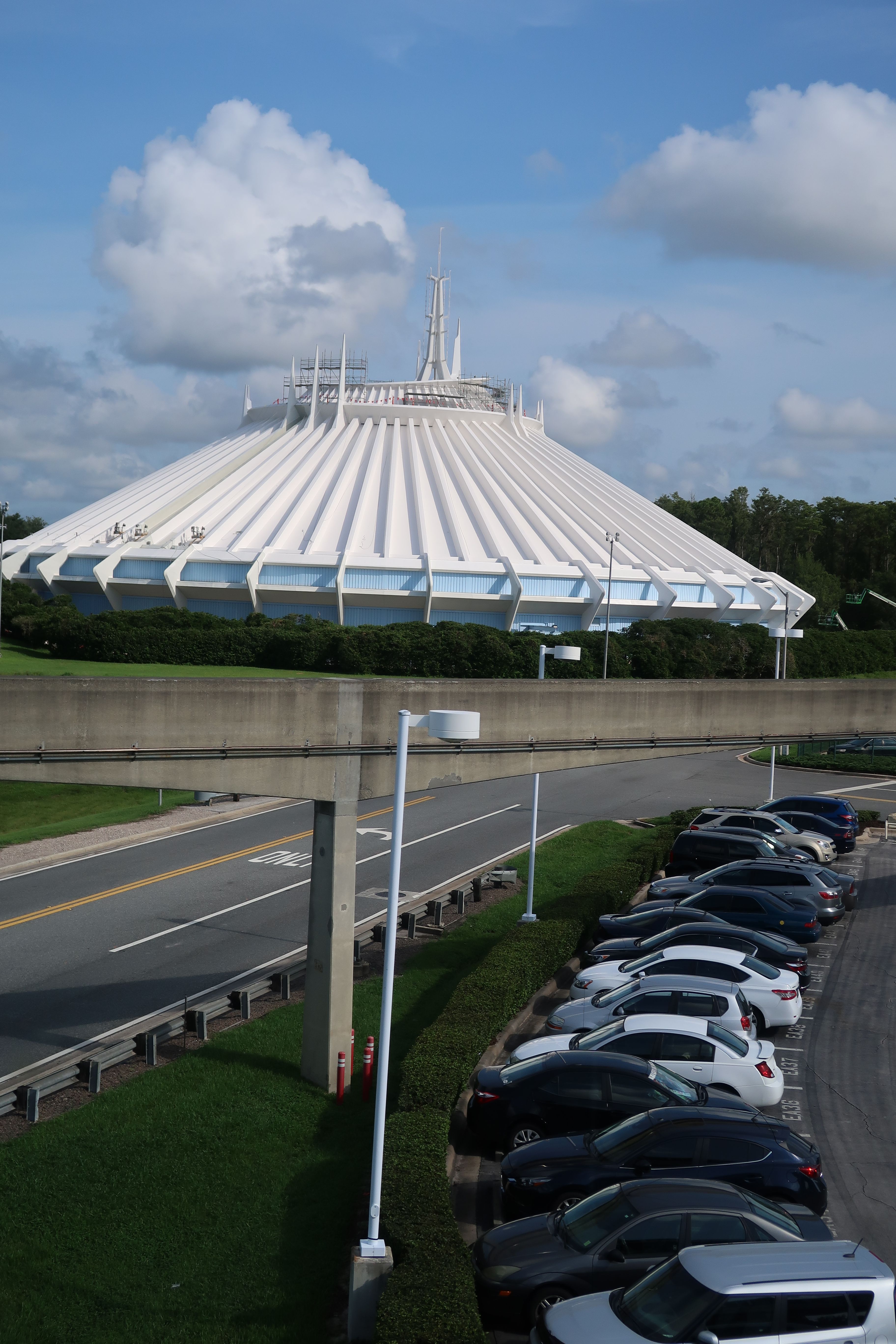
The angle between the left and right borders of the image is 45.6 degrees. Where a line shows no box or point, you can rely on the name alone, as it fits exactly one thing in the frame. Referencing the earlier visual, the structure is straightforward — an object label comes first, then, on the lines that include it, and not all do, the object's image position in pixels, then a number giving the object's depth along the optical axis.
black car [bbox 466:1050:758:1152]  13.91
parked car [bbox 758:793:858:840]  35.44
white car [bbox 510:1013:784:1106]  15.40
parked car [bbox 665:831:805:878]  29.52
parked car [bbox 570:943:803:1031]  18.61
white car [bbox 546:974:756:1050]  16.84
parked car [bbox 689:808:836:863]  31.83
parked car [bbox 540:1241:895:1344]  8.77
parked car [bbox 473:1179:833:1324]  10.33
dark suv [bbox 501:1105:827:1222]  12.24
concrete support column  16.59
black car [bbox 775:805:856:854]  33.88
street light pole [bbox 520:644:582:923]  22.48
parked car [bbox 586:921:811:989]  20.72
